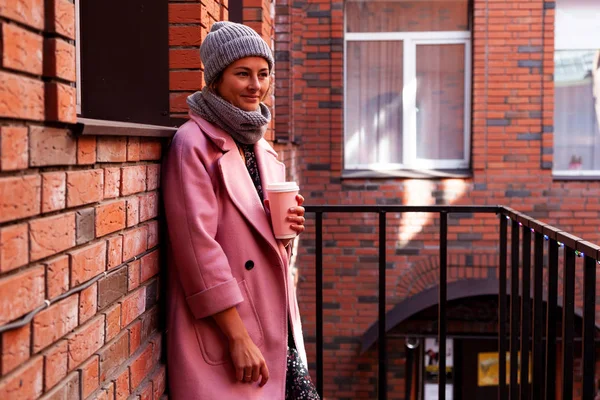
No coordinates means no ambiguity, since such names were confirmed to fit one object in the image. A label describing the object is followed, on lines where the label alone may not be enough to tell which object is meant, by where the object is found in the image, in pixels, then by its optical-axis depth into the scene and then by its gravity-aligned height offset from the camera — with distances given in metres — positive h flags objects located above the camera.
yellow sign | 8.40 -2.04
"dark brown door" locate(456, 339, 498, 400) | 8.39 -2.06
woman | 2.13 -0.21
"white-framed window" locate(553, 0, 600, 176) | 8.34 +0.87
